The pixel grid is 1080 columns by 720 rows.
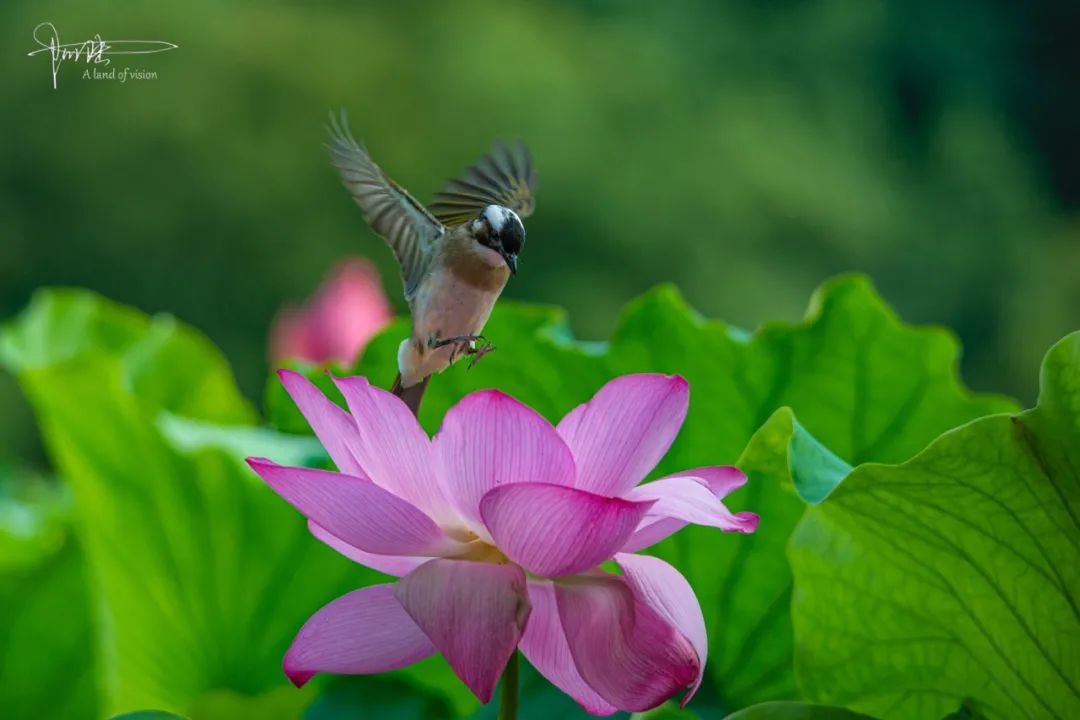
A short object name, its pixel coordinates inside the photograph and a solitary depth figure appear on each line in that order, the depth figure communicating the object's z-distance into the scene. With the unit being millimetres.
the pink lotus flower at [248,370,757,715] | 4548
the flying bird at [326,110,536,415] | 4743
